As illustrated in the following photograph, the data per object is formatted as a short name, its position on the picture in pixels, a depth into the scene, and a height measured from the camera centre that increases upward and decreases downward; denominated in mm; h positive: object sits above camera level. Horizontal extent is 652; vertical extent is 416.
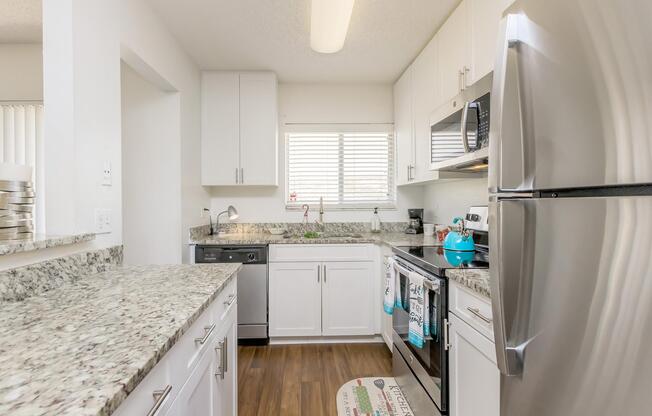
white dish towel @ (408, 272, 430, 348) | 1512 -550
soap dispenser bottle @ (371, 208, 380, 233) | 3189 -196
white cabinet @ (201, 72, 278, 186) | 2945 +742
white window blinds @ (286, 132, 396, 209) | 3330 +387
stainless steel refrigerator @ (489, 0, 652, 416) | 460 -6
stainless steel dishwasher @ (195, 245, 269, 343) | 2639 -750
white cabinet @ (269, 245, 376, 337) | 2674 -789
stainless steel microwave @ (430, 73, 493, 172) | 1430 +393
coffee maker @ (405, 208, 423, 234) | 3113 -176
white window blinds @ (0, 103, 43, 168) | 2533 +594
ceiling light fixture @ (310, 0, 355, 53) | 1662 +1084
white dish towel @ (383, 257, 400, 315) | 1964 -544
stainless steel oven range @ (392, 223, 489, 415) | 1413 -631
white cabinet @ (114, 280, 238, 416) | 668 -492
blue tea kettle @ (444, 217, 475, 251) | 1814 -225
